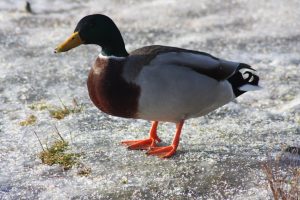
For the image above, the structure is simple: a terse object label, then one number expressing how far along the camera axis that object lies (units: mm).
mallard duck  8117
